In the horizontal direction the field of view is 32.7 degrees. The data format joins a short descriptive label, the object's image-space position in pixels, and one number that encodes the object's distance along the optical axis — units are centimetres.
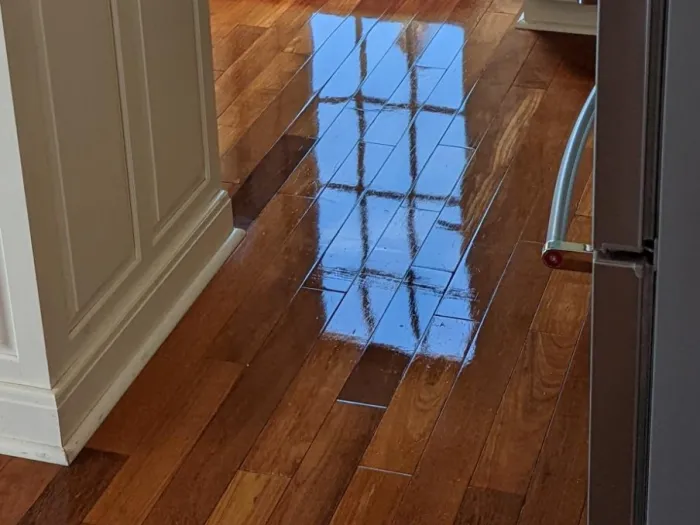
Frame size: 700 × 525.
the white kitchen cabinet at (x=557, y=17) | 359
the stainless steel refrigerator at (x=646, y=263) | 95
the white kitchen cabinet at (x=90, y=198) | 180
